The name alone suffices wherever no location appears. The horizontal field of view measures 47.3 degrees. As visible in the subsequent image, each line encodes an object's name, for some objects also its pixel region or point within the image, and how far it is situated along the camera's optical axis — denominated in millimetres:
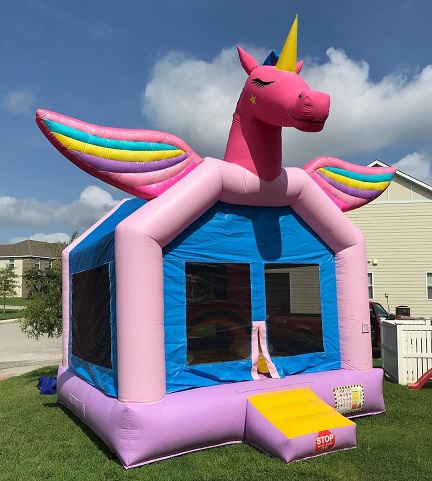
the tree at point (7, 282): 32844
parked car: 11055
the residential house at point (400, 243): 16031
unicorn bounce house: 4367
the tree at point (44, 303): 8492
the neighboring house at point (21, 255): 50000
